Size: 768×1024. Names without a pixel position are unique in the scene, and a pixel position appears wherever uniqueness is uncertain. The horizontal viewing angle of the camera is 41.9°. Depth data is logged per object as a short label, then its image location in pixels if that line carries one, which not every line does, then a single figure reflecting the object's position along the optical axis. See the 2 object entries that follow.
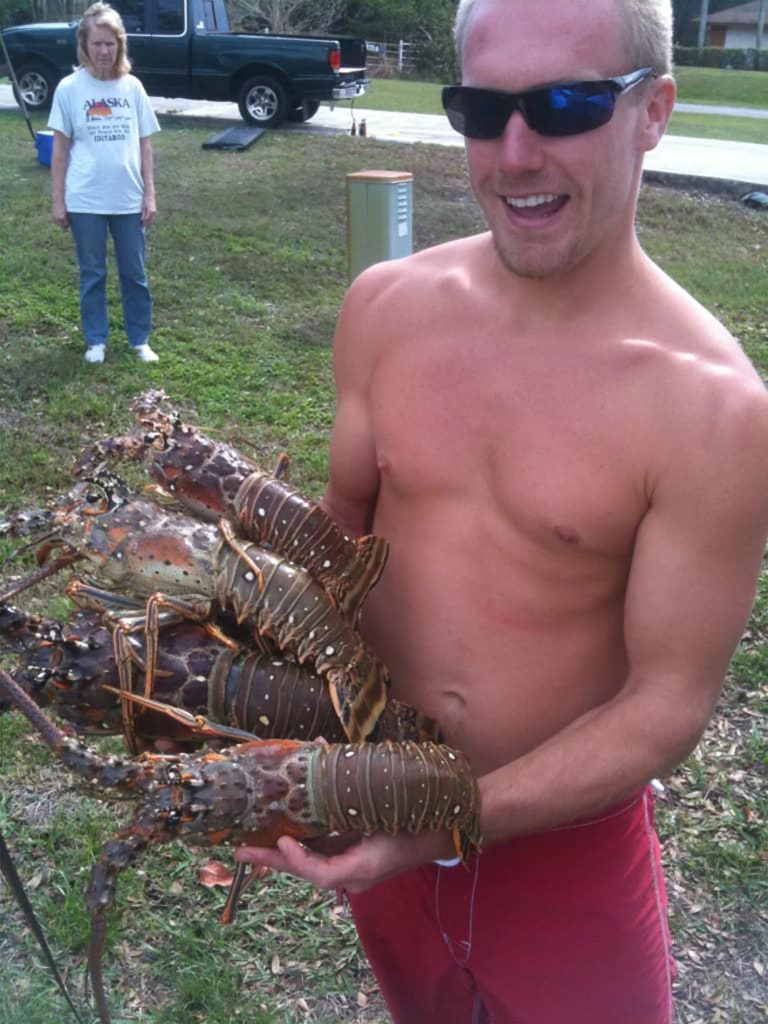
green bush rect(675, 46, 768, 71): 48.31
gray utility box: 6.09
